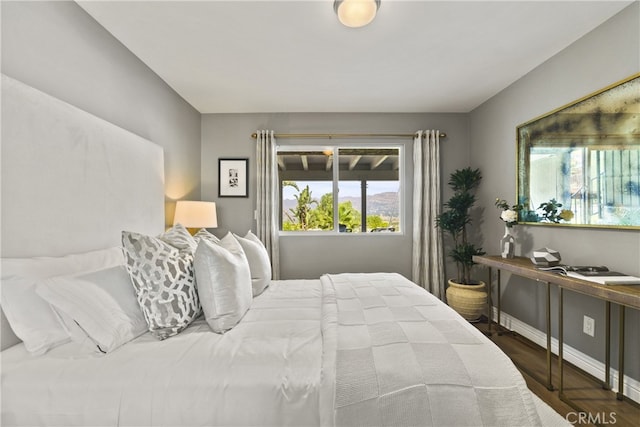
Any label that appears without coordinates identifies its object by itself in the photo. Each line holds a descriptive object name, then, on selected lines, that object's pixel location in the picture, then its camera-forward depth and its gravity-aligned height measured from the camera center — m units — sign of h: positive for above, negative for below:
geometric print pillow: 1.38 -0.36
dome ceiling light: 1.74 +1.28
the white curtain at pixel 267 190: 3.71 +0.31
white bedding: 1.06 -0.67
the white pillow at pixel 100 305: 1.24 -0.43
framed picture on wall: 3.84 +0.49
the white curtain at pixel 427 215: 3.70 -0.01
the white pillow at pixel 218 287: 1.50 -0.41
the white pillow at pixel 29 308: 1.21 -0.42
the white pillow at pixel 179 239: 1.71 -0.17
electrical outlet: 2.13 -0.85
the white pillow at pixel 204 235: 2.22 -0.18
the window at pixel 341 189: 3.96 +0.34
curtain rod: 3.78 +1.06
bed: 1.05 -0.61
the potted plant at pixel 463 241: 3.10 -0.36
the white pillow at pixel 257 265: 2.21 -0.42
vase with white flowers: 2.67 -0.16
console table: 1.52 -0.46
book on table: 1.65 -0.39
